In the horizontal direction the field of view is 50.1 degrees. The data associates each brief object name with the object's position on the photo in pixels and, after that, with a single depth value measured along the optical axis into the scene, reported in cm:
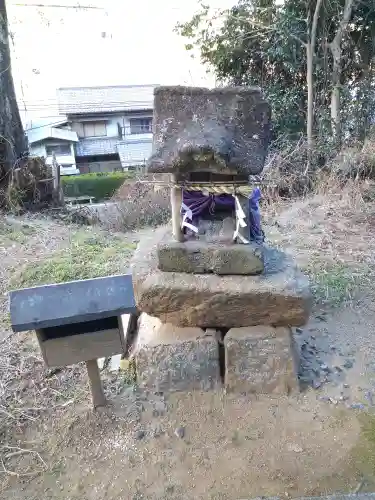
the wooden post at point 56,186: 686
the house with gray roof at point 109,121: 1845
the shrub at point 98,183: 1484
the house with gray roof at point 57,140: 1781
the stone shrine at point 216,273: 214
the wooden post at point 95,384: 222
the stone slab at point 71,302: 191
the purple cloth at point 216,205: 242
